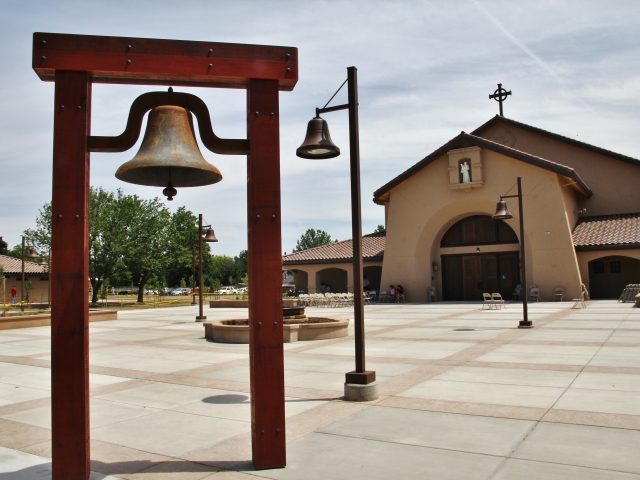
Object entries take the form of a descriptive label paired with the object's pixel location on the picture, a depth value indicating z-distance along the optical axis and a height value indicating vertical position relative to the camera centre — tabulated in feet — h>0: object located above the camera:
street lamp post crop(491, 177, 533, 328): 52.70 +5.50
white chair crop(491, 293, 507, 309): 83.61 -4.54
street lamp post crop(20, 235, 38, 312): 117.68 +7.58
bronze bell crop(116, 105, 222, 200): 16.28 +3.94
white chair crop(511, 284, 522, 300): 100.38 -3.34
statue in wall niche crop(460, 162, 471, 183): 104.28 +19.91
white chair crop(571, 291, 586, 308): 80.27 -4.45
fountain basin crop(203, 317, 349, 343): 47.63 -4.48
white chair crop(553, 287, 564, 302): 94.63 -3.47
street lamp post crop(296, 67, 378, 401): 24.32 +4.21
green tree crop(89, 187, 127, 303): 140.15 +11.63
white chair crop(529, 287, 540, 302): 96.32 -3.26
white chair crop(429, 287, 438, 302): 108.99 -3.36
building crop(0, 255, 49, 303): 167.90 +3.23
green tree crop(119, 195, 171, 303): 148.30 +13.67
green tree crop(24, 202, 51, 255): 146.10 +14.26
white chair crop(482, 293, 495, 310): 83.42 -4.57
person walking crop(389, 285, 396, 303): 110.32 -3.21
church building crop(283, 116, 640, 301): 96.53 +10.59
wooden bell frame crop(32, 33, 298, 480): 14.94 +3.24
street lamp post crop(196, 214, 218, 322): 74.59 +6.41
